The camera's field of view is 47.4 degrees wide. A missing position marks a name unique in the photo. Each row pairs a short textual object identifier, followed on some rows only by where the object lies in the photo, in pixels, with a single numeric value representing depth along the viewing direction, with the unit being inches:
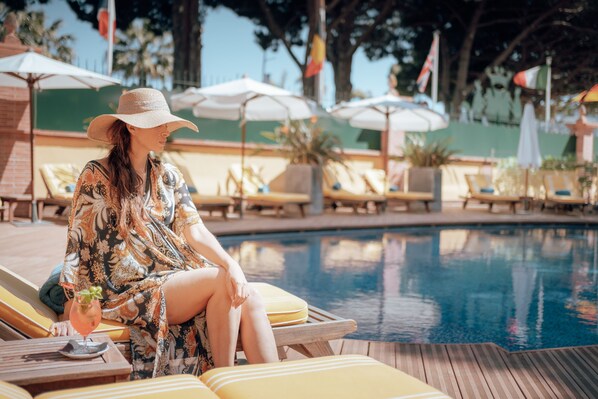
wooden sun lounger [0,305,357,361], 119.6
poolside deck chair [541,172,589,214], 596.7
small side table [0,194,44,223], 375.6
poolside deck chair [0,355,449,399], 72.7
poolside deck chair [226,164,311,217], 465.7
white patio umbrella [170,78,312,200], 439.8
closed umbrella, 606.9
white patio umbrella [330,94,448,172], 541.6
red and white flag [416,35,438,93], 708.7
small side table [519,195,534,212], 604.4
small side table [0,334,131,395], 78.3
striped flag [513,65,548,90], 730.2
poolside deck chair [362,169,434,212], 543.8
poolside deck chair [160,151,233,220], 408.8
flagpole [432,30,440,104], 728.3
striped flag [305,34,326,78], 621.9
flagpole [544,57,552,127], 738.1
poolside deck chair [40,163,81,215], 382.9
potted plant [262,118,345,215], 494.3
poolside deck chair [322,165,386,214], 507.5
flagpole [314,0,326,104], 631.8
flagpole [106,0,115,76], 497.0
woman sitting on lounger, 107.1
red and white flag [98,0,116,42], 521.3
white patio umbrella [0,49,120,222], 346.3
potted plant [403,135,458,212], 568.1
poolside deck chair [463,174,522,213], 583.5
